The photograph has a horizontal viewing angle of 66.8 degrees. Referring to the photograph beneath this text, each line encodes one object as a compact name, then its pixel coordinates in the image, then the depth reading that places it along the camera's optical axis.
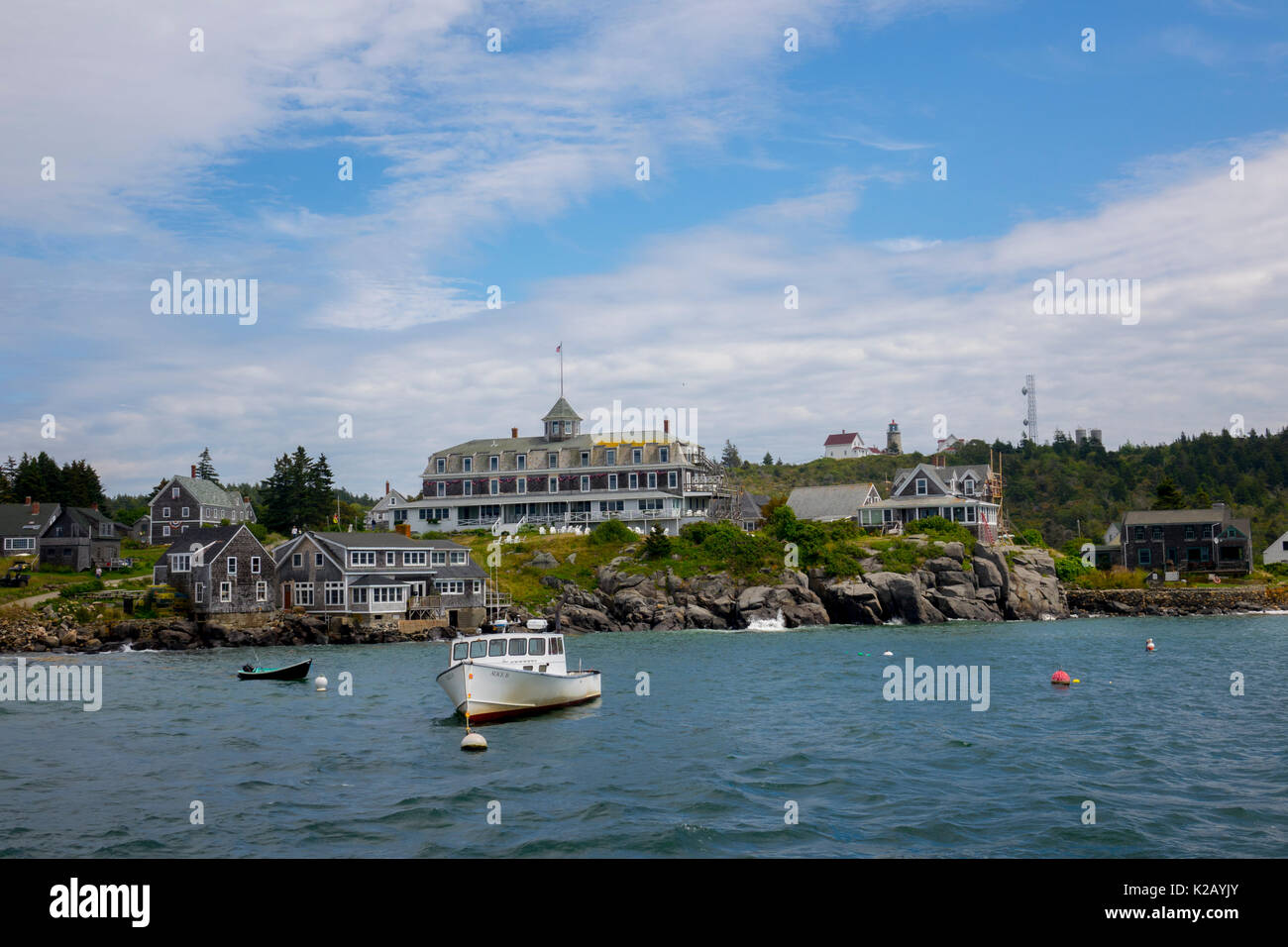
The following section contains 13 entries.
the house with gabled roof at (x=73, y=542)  98.50
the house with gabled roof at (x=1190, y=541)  106.25
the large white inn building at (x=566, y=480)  106.69
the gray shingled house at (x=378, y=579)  79.81
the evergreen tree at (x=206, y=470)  152.16
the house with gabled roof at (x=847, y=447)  188.14
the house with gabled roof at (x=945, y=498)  101.20
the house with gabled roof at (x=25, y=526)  99.38
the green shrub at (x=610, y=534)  96.09
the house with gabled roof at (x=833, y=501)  110.44
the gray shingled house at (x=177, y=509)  116.94
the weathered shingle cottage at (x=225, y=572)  78.31
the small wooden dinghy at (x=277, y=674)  51.03
